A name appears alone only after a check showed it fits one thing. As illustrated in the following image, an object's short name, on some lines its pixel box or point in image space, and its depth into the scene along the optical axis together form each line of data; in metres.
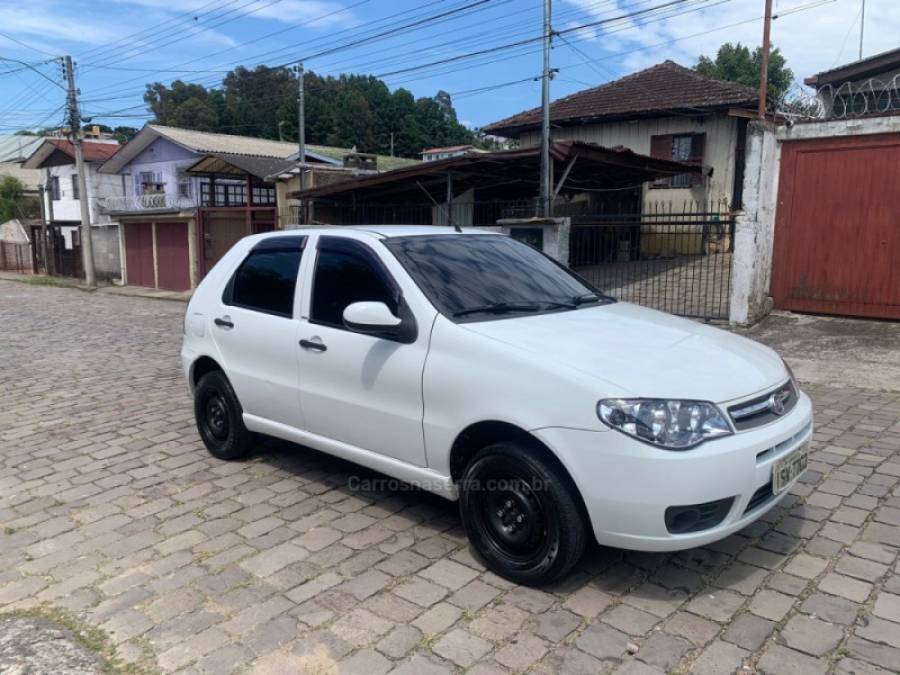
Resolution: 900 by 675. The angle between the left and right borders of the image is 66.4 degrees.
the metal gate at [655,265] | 12.33
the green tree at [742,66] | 47.75
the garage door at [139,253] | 24.48
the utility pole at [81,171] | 23.94
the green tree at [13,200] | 42.56
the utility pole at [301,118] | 24.53
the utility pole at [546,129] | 12.71
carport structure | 13.28
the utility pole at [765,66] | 10.34
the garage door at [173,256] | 22.83
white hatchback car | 2.90
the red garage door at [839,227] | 9.45
